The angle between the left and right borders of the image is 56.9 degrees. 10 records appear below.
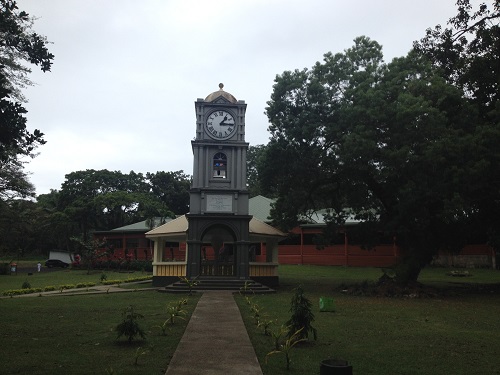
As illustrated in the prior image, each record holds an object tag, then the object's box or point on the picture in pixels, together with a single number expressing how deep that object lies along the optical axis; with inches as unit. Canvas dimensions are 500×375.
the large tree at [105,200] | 1948.8
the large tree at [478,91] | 572.4
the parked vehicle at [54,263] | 1927.9
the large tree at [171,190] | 2630.4
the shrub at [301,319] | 352.8
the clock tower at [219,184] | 886.4
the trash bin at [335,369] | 205.8
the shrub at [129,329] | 344.2
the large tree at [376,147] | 724.0
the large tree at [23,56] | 303.3
